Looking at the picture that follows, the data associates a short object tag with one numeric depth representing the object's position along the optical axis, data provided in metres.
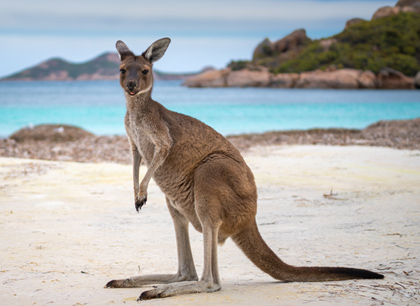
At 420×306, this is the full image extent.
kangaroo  3.03
